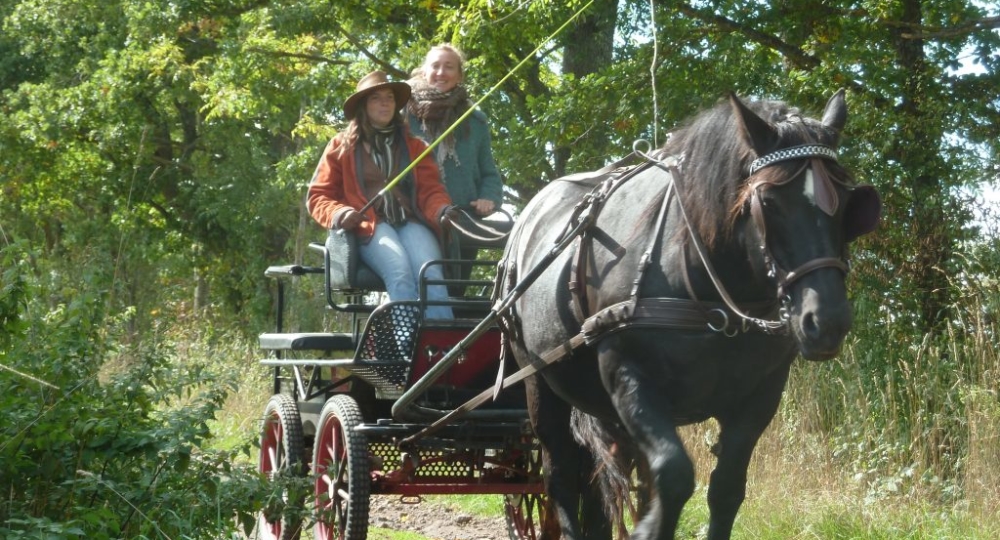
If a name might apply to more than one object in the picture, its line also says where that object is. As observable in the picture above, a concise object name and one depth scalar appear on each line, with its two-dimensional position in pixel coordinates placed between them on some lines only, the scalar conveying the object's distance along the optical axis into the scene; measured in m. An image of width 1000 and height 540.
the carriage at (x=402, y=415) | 11.10
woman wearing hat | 11.90
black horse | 7.02
